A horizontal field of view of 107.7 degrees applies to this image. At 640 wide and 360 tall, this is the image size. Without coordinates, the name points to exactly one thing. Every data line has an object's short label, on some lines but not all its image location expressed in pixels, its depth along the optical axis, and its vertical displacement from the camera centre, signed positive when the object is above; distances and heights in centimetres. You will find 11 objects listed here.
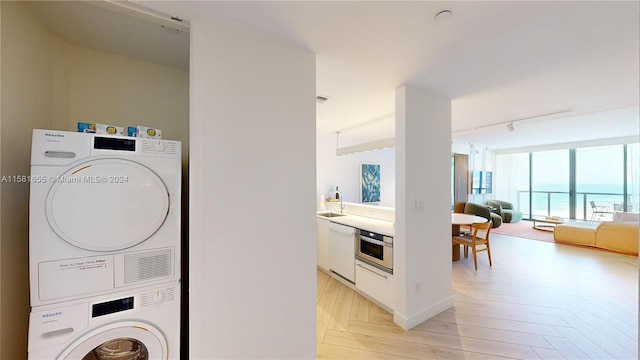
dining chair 377 -100
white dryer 114 -18
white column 237 -28
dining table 392 -71
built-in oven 258 -83
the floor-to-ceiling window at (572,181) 622 -2
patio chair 687 -88
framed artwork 533 -8
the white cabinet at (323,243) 369 -104
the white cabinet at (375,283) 257 -123
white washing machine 111 -77
